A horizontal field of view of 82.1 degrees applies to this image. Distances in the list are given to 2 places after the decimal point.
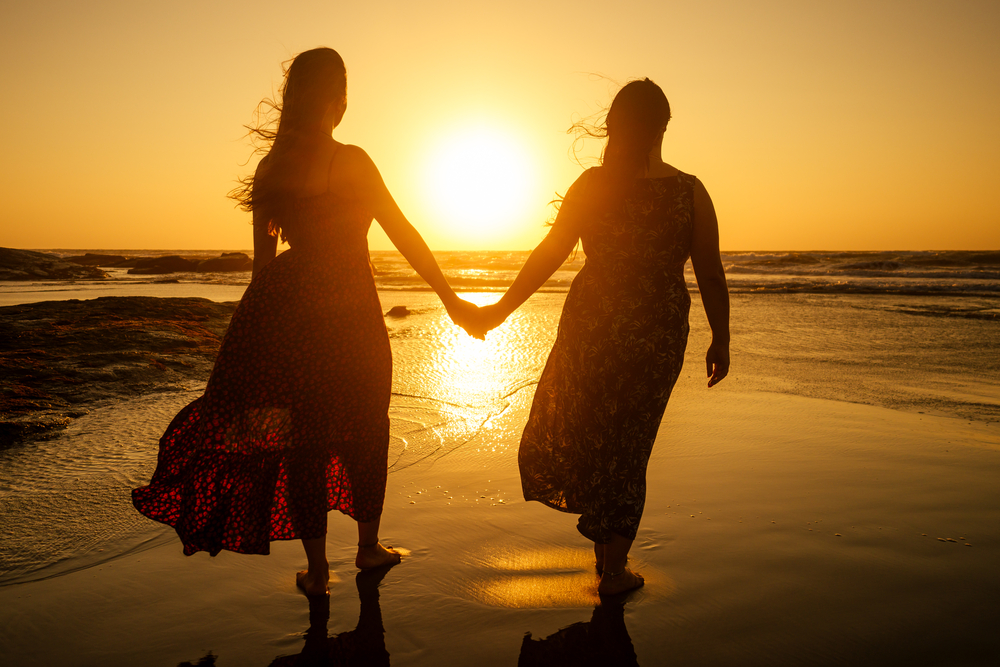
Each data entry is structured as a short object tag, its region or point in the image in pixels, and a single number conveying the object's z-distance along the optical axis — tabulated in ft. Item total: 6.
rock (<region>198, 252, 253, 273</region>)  97.61
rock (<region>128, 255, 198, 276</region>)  96.87
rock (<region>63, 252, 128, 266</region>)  131.95
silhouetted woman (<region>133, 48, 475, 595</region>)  6.31
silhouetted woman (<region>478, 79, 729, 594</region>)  6.63
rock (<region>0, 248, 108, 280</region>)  69.87
